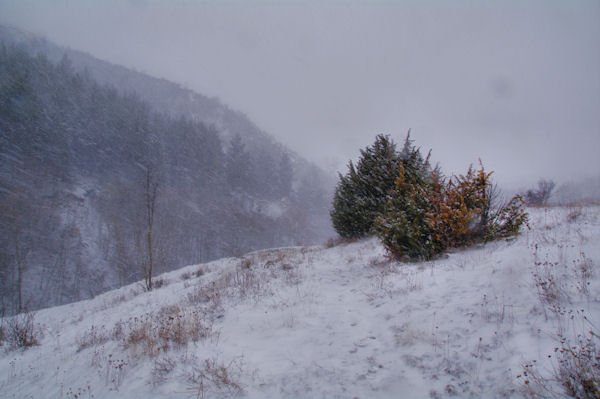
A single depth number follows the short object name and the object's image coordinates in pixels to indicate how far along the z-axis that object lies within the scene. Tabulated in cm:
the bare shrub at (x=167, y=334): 425
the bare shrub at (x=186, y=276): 1591
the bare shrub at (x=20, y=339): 745
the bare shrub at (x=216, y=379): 303
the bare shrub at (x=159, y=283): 1445
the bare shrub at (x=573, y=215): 606
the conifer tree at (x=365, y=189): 1223
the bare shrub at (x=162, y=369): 347
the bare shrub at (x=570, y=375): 221
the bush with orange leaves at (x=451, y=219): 634
